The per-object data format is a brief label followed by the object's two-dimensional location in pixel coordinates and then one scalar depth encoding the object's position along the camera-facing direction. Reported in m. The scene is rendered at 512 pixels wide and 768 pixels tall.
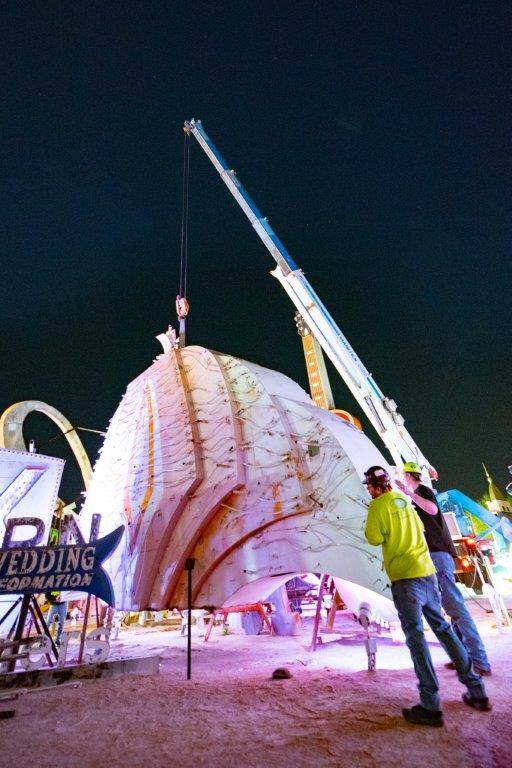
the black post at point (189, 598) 5.49
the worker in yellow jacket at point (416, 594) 3.17
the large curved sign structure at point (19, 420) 13.20
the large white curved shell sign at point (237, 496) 7.30
